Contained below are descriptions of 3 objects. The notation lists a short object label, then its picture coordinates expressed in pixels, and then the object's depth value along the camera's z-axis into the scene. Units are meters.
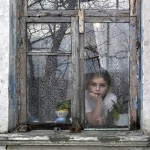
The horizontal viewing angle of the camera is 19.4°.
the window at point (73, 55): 3.59
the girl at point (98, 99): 3.60
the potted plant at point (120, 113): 3.58
